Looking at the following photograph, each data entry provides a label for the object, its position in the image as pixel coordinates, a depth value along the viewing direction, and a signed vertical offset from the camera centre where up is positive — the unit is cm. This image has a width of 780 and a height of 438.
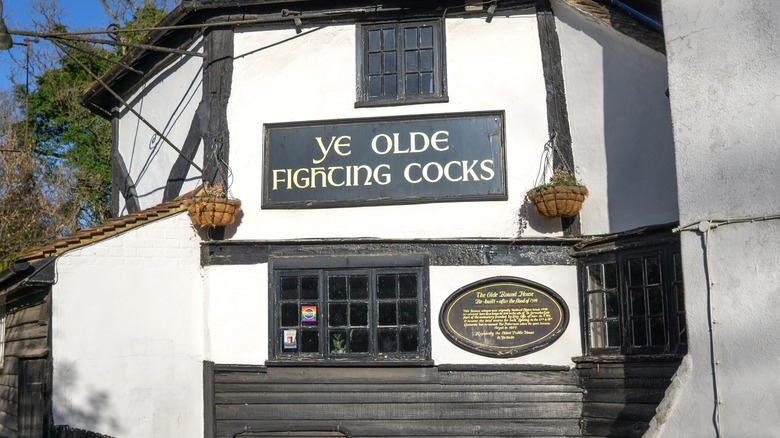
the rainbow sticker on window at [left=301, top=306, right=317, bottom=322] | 1030 +31
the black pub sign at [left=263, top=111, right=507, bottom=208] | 1034 +206
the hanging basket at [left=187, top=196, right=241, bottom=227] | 1023 +150
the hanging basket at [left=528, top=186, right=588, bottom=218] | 973 +145
